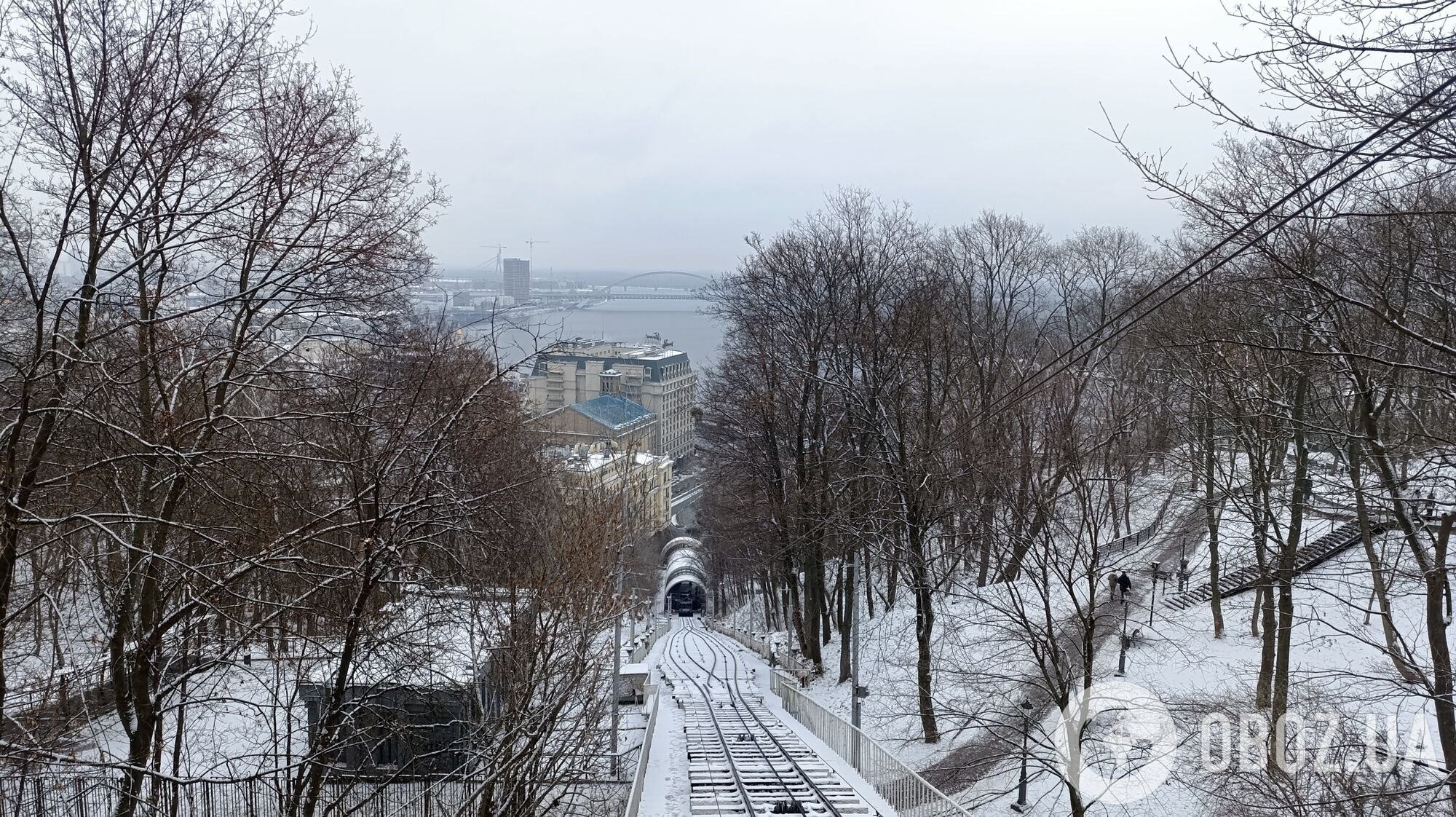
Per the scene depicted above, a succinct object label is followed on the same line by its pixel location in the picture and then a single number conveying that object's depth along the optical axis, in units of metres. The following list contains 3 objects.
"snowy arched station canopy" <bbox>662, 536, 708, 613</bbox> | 60.19
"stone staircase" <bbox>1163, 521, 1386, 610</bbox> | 21.02
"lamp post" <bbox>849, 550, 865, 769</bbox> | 15.88
